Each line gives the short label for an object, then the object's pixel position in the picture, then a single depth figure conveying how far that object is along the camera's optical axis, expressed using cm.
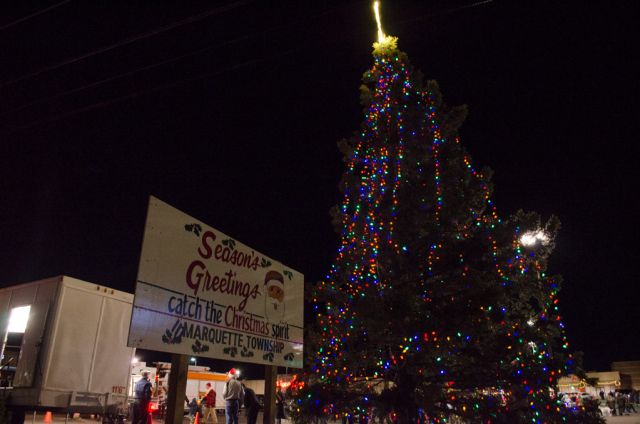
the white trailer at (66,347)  745
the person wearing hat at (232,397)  1017
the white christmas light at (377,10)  788
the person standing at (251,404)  1077
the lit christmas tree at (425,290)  861
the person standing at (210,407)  1534
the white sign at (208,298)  365
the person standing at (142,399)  1027
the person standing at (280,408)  1353
